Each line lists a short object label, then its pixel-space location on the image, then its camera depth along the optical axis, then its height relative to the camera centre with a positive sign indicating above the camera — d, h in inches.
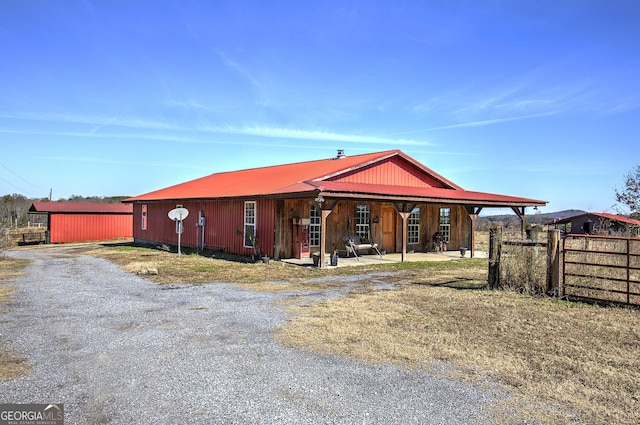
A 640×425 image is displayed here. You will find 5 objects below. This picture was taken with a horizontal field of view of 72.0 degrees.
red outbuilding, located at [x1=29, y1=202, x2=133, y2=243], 1066.7 -10.9
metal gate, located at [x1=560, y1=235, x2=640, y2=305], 316.5 -37.1
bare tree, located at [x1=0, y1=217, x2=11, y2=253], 621.3 -31.8
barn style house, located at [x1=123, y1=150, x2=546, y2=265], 594.2 +17.5
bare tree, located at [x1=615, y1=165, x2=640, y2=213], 813.2 +50.4
